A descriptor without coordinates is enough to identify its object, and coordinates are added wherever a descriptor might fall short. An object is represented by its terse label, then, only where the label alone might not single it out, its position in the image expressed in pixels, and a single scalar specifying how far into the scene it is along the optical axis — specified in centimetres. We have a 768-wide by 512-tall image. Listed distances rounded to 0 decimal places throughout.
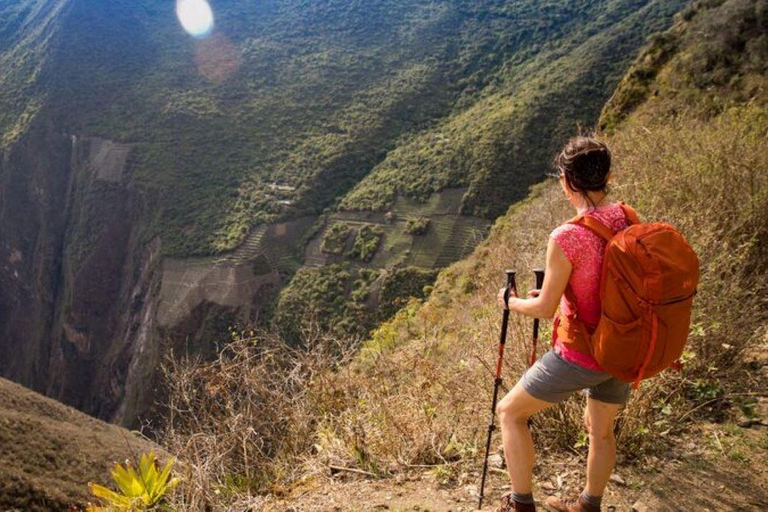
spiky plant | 379
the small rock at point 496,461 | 346
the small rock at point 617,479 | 313
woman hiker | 219
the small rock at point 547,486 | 315
